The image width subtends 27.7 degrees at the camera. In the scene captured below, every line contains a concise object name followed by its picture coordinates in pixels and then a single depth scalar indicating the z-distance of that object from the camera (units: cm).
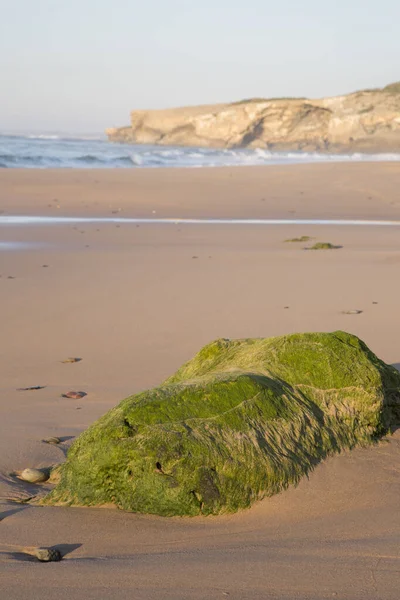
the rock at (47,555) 254
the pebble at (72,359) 552
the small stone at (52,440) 388
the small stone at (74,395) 471
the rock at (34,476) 346
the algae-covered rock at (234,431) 295
